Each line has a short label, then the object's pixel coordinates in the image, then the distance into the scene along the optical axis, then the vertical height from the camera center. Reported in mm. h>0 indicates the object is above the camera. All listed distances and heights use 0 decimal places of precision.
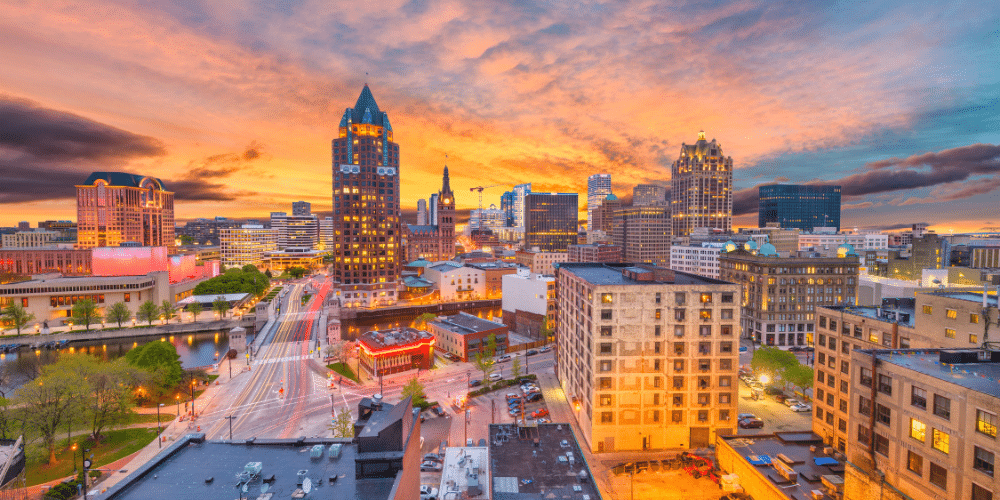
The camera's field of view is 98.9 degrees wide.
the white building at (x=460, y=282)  158000 -17302
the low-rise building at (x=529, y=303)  105062 -17079
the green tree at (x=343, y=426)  50069 -23063
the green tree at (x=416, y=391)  59844 -21987
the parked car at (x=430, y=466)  46438 -25123
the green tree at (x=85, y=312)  112644 -20249
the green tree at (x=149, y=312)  118625 -21222
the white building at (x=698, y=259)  158125 -8806
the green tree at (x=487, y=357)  73375 -22911
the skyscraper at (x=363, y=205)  148000 +10821
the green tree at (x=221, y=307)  128375 -21349
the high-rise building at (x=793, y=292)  98312 -12957
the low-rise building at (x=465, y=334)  87625 -20758
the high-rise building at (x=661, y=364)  50281 -15139
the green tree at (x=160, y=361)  64613 -19679
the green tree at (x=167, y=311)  121256 -21533
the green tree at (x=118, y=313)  115812 -21186
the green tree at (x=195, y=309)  127062 -21878
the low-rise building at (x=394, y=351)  75938 -20976
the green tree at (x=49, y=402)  44875 -17807
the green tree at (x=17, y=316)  108938 -20984
